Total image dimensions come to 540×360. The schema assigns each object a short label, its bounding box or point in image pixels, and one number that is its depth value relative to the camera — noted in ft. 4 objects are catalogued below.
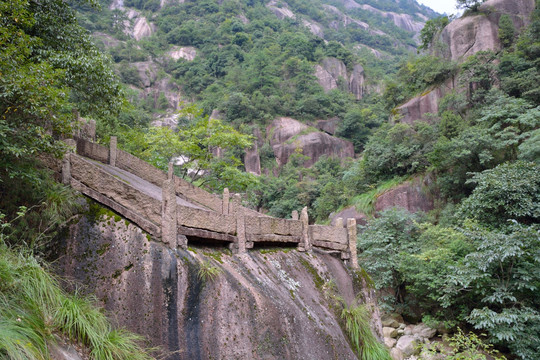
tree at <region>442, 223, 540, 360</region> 44.39
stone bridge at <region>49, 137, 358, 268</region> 27.17
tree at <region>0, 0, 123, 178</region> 24.00
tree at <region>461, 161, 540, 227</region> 51.39
